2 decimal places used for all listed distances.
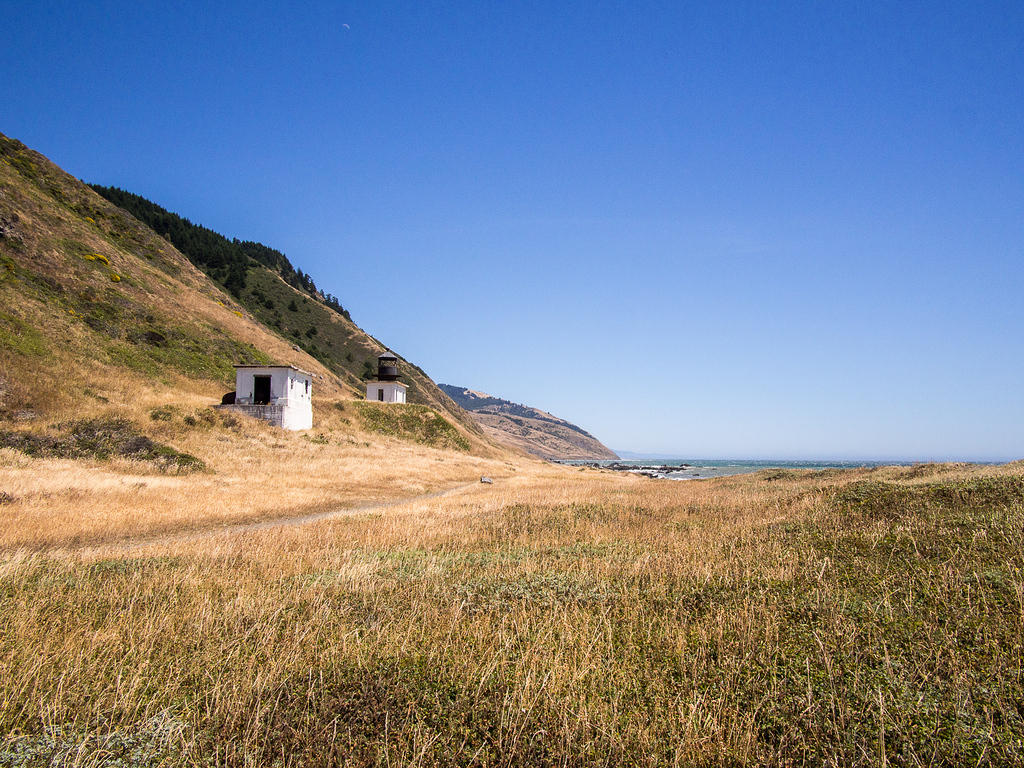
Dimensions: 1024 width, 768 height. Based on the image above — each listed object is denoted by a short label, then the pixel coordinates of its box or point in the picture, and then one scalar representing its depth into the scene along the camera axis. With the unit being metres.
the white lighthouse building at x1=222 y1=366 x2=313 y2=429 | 42.97
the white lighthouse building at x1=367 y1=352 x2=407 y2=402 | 66.50
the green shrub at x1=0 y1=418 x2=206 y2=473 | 24.19
